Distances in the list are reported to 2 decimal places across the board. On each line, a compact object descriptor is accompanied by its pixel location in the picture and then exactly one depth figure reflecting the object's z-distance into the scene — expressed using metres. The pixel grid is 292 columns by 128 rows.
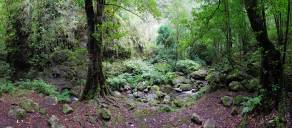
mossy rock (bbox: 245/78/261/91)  6.75
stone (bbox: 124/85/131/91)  9.89
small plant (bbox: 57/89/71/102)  7.26
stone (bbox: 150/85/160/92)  9.99
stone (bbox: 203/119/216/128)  5.82
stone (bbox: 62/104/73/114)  6.49
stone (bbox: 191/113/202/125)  6.18
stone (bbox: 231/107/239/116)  6.04
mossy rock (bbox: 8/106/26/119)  5.72
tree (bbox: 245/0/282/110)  5.40
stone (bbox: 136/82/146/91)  10.10
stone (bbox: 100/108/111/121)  6.64
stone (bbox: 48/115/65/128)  5.74
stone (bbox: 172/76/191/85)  10.81
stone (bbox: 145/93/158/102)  9.01
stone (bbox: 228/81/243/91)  7.17
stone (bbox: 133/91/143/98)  9.40
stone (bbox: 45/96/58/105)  6.89
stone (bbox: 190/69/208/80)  11.20
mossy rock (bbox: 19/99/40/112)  6.09
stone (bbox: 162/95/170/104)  8.74
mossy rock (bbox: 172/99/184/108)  8.04
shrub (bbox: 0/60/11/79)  8.31
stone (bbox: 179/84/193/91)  10.25
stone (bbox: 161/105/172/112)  7.55
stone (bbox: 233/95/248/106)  6.31
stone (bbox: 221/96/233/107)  6.62
